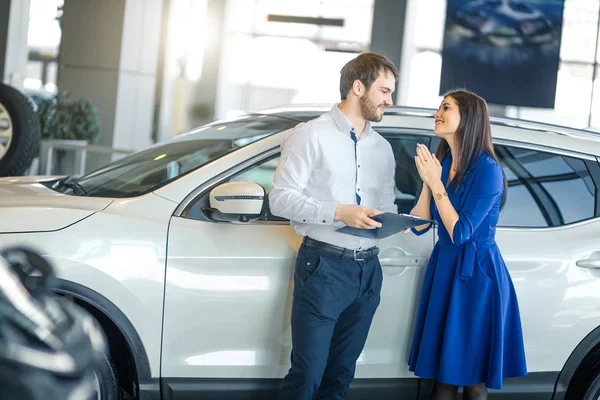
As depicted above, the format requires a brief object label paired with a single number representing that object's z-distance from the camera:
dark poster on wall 14.91
